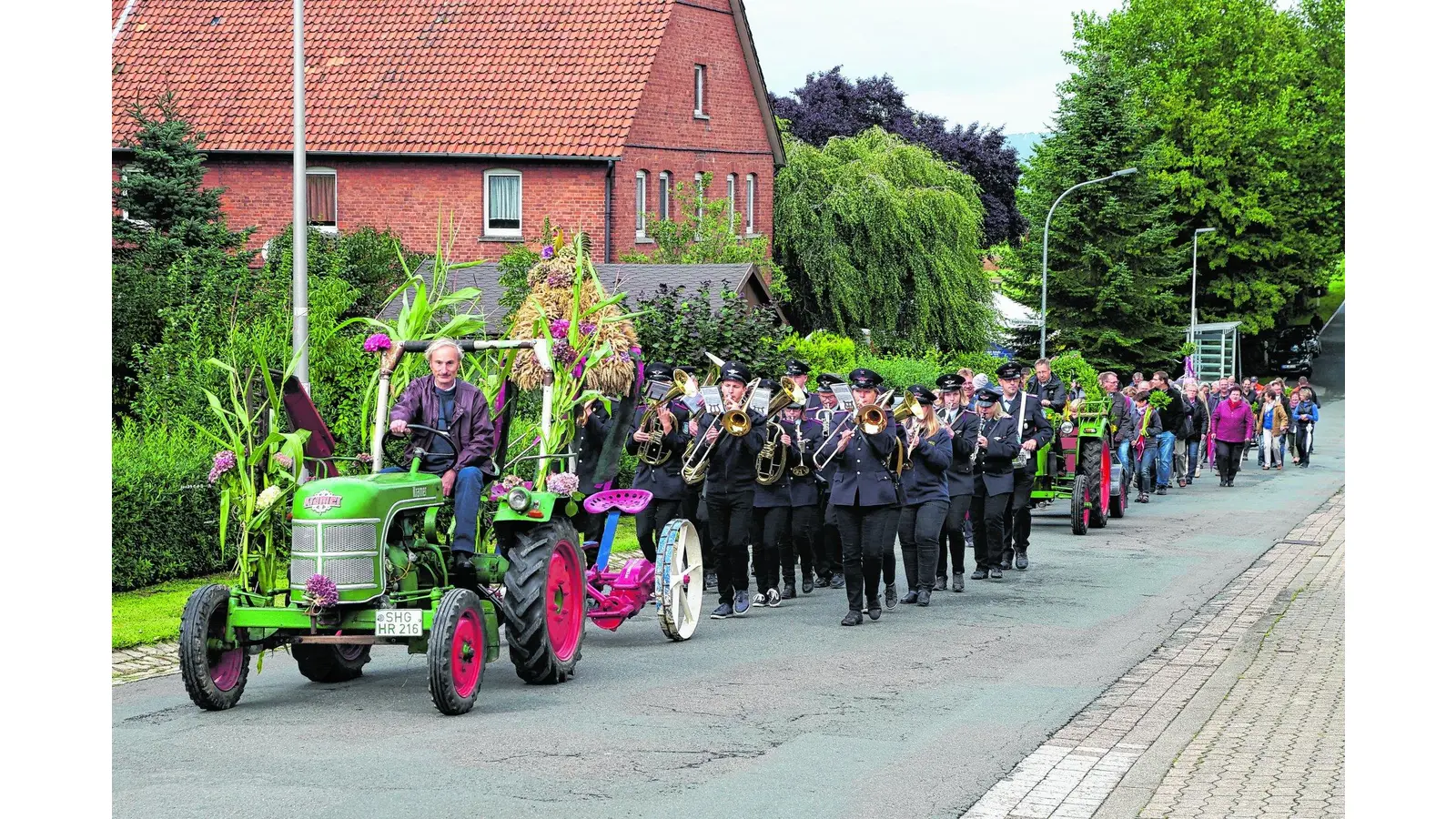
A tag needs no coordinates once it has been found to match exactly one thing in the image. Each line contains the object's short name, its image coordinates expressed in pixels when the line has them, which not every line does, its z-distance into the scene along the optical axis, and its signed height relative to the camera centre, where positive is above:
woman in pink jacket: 32.50 -1.10
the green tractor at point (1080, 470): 22.30 -1.27
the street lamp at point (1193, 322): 55.80 +1.67
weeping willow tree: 45.41 +3.08
